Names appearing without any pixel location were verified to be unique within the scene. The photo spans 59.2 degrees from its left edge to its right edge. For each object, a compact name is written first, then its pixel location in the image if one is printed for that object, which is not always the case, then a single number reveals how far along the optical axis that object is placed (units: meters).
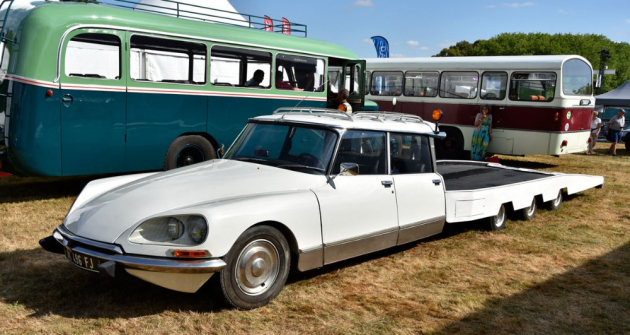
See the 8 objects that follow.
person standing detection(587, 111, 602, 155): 19.12
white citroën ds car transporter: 3.99
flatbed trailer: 6.54
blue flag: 31.36
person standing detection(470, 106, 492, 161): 14.39
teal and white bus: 7.82
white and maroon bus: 13.87
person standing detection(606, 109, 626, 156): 19.56
